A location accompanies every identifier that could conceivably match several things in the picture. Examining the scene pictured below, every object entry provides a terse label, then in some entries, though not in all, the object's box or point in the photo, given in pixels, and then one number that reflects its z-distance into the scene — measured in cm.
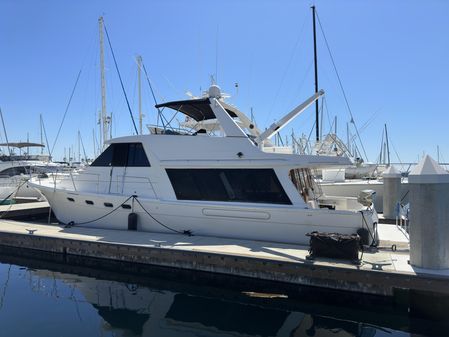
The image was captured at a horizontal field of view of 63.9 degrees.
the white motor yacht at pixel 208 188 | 787
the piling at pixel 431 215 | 553
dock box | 635
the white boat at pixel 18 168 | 2088
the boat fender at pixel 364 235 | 725
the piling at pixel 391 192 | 1035
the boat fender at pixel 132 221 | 926
